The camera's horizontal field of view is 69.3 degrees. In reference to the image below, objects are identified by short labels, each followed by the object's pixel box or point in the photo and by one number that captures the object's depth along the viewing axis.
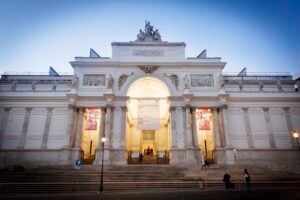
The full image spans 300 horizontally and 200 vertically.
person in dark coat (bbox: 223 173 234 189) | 15.86
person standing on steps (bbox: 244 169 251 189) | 16.28
